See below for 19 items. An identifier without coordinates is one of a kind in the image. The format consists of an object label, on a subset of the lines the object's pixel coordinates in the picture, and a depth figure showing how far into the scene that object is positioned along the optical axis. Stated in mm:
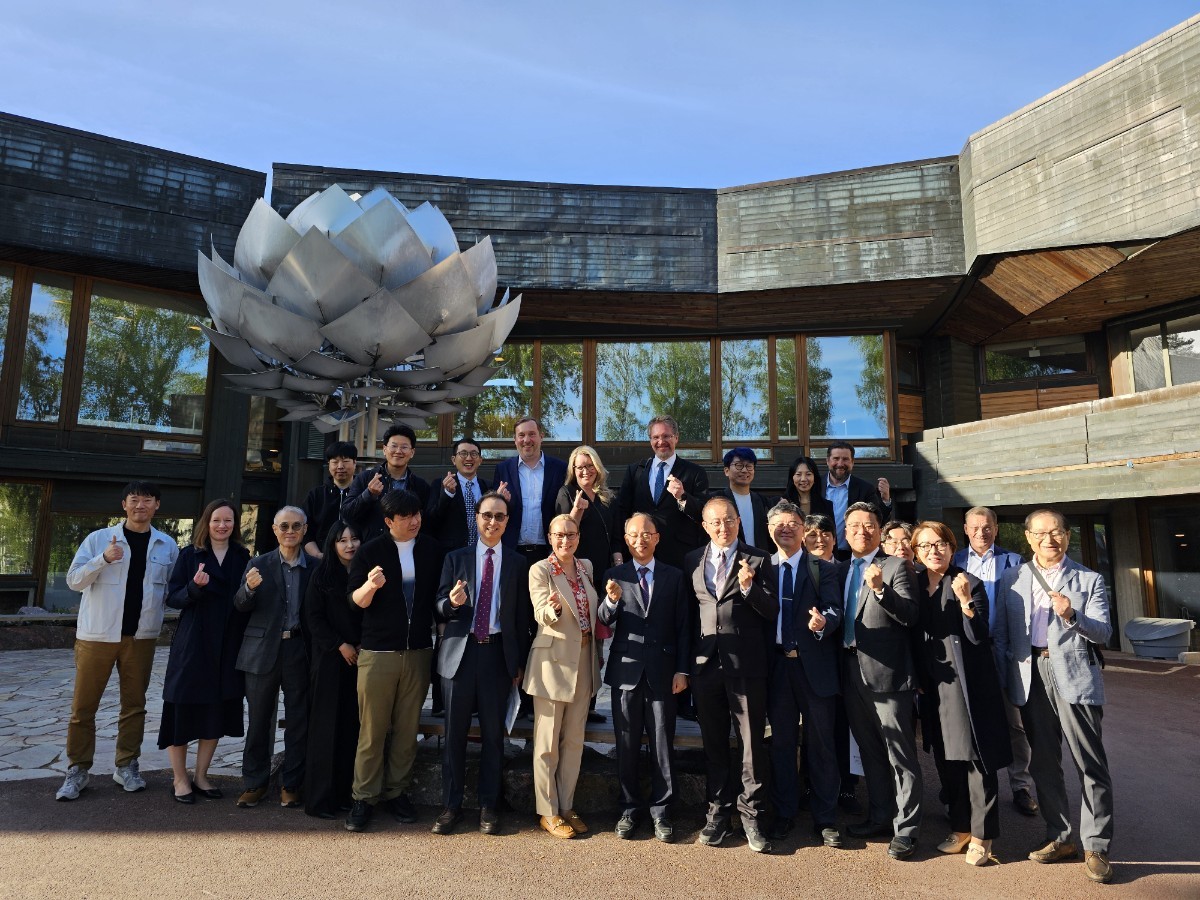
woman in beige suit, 3988
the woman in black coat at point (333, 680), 4199
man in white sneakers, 4480
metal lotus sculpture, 5445
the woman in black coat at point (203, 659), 4414
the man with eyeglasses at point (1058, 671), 3551
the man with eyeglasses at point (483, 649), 4043
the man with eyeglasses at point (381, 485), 4598
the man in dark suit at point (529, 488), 4879
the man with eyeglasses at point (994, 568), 4359
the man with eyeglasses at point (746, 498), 4977
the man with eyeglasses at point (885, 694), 3766
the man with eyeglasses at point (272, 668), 4387
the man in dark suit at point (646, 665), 3963
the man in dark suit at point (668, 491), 4906
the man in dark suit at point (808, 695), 3955
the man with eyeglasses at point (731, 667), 3867
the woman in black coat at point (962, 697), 3703
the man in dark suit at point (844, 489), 5406
